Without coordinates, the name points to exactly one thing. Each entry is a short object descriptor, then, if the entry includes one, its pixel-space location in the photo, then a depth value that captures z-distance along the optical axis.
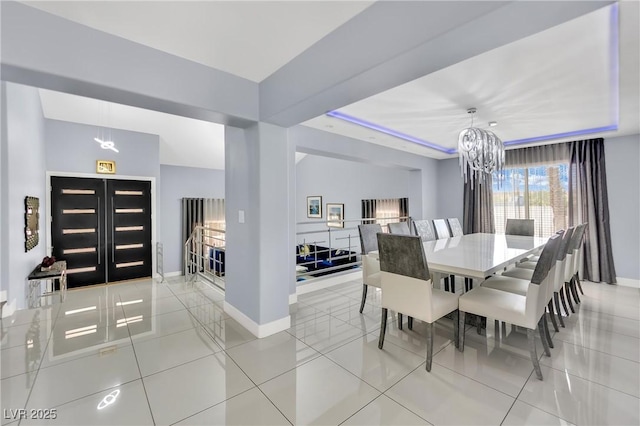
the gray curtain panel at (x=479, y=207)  5.68
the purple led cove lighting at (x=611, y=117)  1.93
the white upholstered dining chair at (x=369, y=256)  3.30
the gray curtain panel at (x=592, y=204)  4.45
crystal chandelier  3.27
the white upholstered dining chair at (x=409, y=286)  2.20
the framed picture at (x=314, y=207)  8.75
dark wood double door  4.57
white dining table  2.31
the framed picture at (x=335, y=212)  8.22
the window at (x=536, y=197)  4.93
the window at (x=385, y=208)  6.83
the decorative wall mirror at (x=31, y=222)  3.48
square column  2.77
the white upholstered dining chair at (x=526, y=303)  2.06
